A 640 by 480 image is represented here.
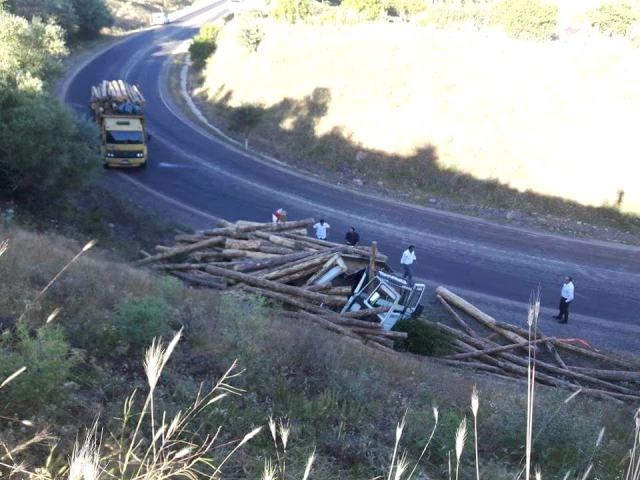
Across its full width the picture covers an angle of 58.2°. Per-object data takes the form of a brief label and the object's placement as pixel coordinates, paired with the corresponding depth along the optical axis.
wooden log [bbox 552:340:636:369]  15.35
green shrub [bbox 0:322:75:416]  5.12
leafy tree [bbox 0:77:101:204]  17.53
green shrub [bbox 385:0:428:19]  59.22
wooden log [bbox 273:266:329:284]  15.42
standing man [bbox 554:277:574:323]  17.06
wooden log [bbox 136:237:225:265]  16.95
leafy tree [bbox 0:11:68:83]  21.68
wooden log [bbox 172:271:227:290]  15.16
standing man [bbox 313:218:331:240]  19.75
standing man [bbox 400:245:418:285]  18.69
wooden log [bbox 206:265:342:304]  14.70
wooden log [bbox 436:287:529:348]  15.75
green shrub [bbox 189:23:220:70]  50.22
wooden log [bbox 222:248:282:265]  16.75
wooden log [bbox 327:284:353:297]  15.38
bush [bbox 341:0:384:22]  51.18
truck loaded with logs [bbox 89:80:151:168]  26.53
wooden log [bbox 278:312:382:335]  13.92
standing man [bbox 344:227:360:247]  19.78
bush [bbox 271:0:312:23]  52.03
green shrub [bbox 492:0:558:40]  54.53
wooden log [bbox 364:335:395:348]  13.80
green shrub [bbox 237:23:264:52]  44.91
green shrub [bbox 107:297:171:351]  7.81
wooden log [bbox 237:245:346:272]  15.84
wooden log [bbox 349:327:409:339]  13.76
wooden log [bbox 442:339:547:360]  14.46
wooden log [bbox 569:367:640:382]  14.57
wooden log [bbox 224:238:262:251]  17.06
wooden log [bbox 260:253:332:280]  15.37
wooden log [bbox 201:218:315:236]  18.09
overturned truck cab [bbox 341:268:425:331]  15.16
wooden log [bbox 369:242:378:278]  16.16
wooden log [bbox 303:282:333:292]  15.25
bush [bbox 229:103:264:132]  35.03
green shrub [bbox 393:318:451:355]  14.24
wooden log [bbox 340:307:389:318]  14.43
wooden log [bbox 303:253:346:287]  15.63
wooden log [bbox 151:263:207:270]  16.28
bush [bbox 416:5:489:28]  50.88
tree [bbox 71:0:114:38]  56.59
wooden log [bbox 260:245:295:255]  17.02
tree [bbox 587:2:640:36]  53.20
